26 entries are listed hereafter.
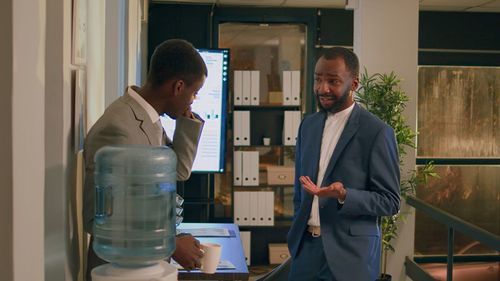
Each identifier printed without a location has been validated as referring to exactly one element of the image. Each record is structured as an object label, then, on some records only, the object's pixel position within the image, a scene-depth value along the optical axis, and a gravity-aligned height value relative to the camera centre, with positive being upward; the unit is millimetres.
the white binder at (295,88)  5828 +337
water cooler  1396 -229
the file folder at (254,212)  5758 -894
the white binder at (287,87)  5824 +351
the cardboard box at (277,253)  5965 -1343
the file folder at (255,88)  5766 +335
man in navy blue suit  2281 -248
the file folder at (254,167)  5750 -449
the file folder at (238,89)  5781 +321
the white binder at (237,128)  5762 -72
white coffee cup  1854 -436
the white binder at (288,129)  5841 -71
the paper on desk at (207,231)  2887 -563
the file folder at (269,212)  5758 -892
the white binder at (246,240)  5777 -1176
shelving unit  5855 +155
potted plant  4578 +60
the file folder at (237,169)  5754 -472
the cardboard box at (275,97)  5984 +255
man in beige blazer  1571 +30
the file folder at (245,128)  5758 -65
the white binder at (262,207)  5738 -848
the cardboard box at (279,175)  5898 -538
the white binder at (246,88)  5766 +332
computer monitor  5027 -18
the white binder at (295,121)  5844 +11
